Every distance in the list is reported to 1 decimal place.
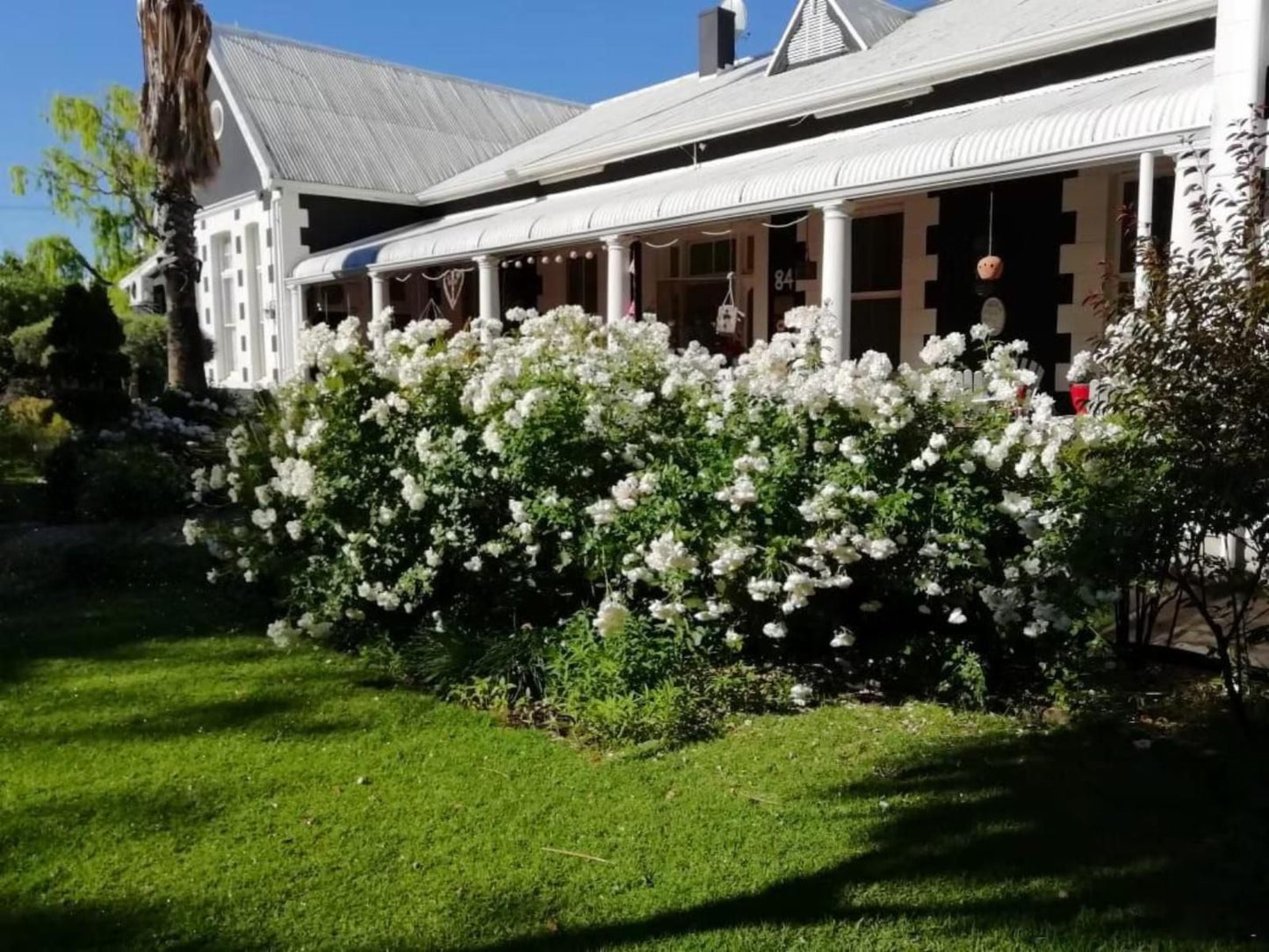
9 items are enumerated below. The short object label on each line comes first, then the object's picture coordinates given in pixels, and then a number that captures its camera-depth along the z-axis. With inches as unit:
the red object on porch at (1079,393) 295.0
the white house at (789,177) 324.8
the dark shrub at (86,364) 437.4
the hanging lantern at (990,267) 372.1
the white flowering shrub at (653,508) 171.9
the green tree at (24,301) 701.3
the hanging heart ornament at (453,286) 652.1
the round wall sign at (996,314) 409.7
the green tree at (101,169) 1307.8
